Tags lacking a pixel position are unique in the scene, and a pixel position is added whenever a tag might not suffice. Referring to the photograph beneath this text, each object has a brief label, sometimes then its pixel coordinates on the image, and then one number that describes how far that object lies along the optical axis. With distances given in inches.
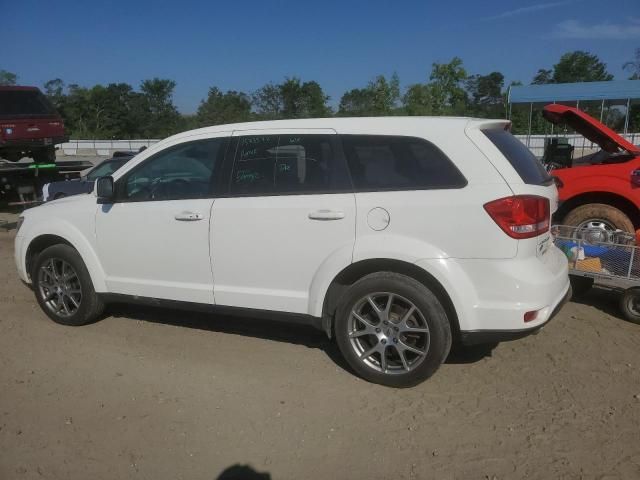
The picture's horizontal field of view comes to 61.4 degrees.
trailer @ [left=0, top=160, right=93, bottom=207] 448.8
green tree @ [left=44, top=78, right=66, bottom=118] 2645.2
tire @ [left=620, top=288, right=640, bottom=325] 194.1
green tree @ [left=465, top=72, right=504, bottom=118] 2696.9
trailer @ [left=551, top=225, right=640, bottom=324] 191.8
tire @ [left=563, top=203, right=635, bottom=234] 223.1
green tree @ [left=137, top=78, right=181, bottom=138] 2736.2
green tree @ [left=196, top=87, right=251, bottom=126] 2108.8
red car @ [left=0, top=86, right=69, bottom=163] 498.6
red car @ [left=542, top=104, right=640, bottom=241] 226.1
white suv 132.3
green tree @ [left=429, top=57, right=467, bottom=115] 1446.9
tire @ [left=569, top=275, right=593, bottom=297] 219.0
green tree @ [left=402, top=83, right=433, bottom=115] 1423.8
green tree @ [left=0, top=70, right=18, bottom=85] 2807.6
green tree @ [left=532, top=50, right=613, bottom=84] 2576.3
